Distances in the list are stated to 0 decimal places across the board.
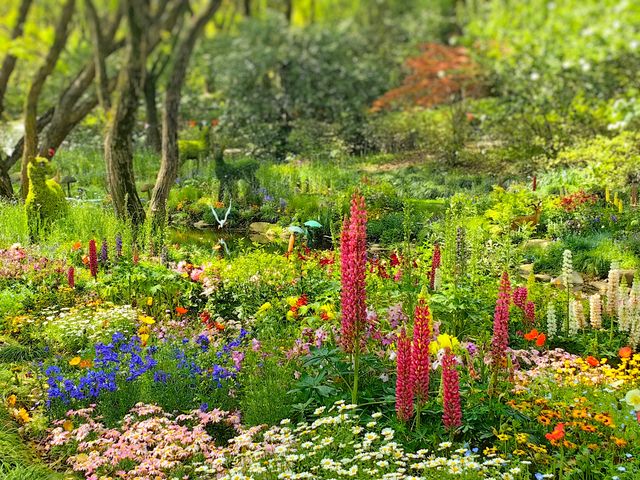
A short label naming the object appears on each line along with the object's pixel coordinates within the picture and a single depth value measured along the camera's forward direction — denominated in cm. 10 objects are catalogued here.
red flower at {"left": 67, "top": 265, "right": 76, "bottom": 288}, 581
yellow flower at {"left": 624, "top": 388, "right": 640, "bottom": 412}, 325
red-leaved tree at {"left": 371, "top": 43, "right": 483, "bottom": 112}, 1452
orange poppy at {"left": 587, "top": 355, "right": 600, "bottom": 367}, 406
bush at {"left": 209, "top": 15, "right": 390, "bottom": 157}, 1426
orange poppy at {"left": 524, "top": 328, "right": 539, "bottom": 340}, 436
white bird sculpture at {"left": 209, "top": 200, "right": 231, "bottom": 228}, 803
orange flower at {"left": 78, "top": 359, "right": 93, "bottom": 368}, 440
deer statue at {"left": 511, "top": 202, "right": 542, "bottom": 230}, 767
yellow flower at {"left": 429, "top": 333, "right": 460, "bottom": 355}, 420
